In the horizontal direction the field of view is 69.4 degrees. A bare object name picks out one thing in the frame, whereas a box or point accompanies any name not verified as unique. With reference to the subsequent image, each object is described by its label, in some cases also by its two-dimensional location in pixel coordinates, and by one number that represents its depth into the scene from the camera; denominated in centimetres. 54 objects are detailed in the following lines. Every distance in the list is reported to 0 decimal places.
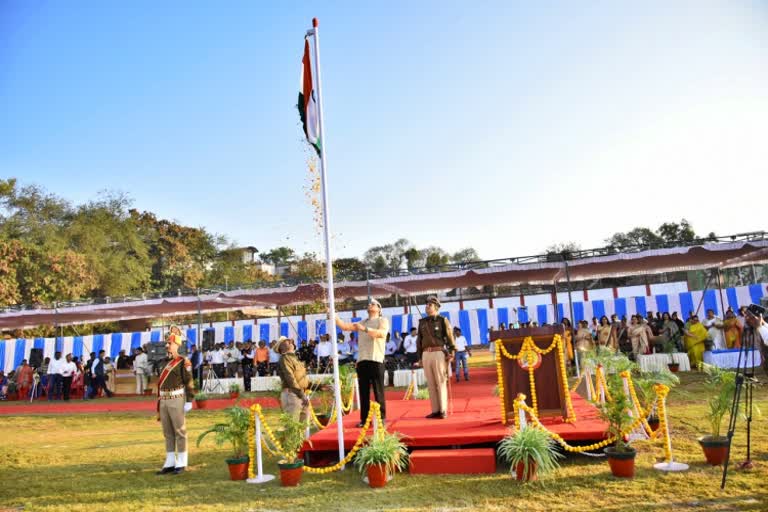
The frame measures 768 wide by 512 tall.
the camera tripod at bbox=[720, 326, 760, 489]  540
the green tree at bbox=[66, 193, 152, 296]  3700
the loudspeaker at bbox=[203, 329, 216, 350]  1981
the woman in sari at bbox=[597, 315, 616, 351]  1538
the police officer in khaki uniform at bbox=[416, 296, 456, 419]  725
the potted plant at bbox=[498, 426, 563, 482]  539
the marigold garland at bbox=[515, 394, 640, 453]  559
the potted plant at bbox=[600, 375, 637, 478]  536
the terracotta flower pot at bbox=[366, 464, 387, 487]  560
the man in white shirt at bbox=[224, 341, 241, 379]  1878
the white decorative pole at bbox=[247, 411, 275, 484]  614
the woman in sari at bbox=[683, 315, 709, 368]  1440
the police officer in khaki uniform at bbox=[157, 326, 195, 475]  688
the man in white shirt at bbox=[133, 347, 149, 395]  1941
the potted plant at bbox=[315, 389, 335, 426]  909
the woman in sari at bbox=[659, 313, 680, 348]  1515
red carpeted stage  618
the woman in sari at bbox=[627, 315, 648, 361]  1478
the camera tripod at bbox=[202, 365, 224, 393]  1736
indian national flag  660
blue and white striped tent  1853
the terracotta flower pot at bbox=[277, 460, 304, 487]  586
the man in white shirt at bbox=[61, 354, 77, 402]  1902
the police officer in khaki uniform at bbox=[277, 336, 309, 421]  768
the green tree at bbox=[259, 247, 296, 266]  6472
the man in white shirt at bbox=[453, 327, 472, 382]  1544
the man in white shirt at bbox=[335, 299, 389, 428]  699
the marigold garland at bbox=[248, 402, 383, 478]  591
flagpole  608
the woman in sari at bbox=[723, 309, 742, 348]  1393
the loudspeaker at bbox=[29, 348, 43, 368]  2191
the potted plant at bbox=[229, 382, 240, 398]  1527
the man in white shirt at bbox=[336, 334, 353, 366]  1691
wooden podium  666
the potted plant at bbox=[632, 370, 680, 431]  675
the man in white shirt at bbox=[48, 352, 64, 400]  1923
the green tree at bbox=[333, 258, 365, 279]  5008
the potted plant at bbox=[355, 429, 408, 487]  561
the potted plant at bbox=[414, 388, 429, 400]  1121
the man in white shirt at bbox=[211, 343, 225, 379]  1894
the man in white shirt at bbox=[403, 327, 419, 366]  1697
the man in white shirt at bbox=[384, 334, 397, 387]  1648
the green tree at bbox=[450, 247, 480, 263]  5891
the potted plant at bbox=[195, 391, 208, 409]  1451
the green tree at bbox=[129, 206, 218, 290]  4631
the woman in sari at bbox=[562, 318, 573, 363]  1536
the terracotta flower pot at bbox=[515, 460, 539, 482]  546
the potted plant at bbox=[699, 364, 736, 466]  559
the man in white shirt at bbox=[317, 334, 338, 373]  1720
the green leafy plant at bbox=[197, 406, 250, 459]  646
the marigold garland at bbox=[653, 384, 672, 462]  570
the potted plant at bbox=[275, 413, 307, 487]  587
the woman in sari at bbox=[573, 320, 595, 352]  1527
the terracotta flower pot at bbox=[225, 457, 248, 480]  630
